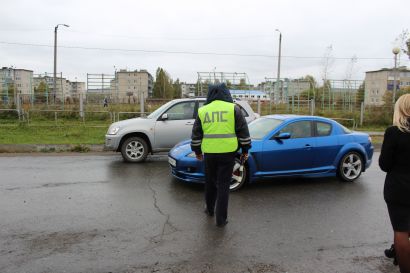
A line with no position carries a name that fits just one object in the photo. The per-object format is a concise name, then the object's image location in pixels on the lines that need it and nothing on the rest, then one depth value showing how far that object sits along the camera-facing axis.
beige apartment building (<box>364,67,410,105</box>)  86.26
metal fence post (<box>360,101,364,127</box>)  22.50
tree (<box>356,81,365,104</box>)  28.88
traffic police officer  4.79
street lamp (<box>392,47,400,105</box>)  20.00
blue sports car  6.77
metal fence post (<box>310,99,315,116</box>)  22.66
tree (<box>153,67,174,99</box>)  85.22
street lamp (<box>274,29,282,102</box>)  29.30
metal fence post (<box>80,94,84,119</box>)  21.76
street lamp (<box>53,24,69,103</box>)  25.39
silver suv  9.76
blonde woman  3.10
